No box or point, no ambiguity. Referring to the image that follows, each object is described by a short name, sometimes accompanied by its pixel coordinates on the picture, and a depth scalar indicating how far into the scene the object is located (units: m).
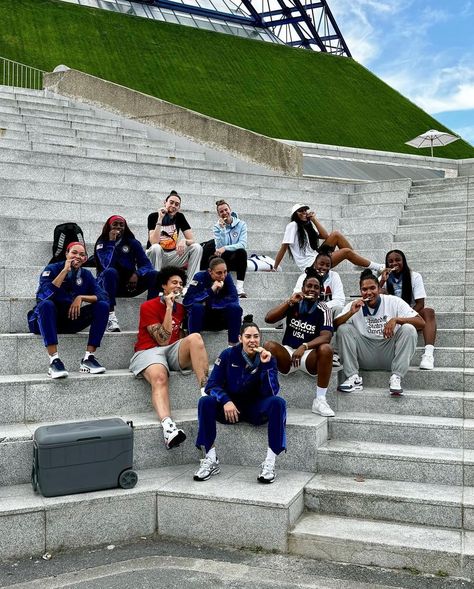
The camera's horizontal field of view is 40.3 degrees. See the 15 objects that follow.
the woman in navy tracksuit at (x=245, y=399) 4.79
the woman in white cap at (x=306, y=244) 7.74
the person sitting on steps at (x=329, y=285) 6.30
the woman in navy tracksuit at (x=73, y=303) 5.48
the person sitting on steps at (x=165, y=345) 5.38
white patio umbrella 17.80
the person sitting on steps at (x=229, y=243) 7.32
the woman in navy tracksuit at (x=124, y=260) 6.40
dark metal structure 42.72
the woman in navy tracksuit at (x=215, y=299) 6.04
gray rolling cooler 4.44
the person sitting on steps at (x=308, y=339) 5.46
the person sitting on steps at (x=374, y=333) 5.74
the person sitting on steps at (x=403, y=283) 6.48
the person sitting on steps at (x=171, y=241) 7.18
